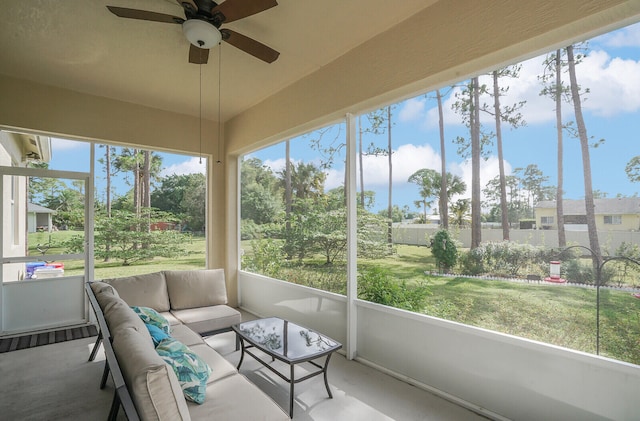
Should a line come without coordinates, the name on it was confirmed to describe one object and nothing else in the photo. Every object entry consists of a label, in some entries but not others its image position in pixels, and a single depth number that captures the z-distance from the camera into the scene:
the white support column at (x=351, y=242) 3.00
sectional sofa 1.12
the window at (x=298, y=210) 3.39
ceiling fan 1.93
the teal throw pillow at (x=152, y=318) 2.16
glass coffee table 2.17
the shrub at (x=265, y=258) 4.25
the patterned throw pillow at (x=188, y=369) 1.58
